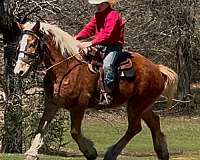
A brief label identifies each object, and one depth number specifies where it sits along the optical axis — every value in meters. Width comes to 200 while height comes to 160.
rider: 11.93
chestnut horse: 11.38
